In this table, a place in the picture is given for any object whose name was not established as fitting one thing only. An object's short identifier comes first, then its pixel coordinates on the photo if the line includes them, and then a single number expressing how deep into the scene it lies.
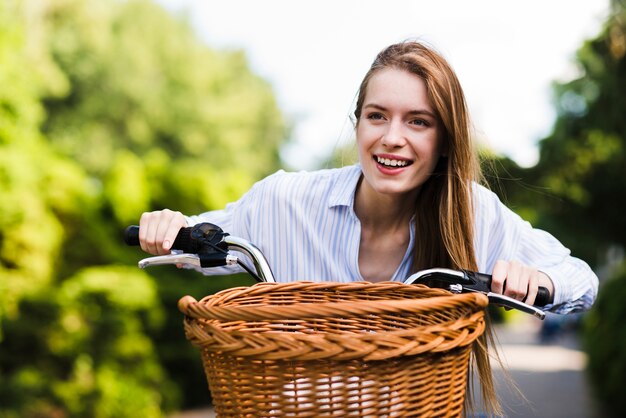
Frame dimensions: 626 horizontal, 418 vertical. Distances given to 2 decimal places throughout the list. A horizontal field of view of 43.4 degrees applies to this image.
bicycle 1.51
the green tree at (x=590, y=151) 8.79
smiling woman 2.24
